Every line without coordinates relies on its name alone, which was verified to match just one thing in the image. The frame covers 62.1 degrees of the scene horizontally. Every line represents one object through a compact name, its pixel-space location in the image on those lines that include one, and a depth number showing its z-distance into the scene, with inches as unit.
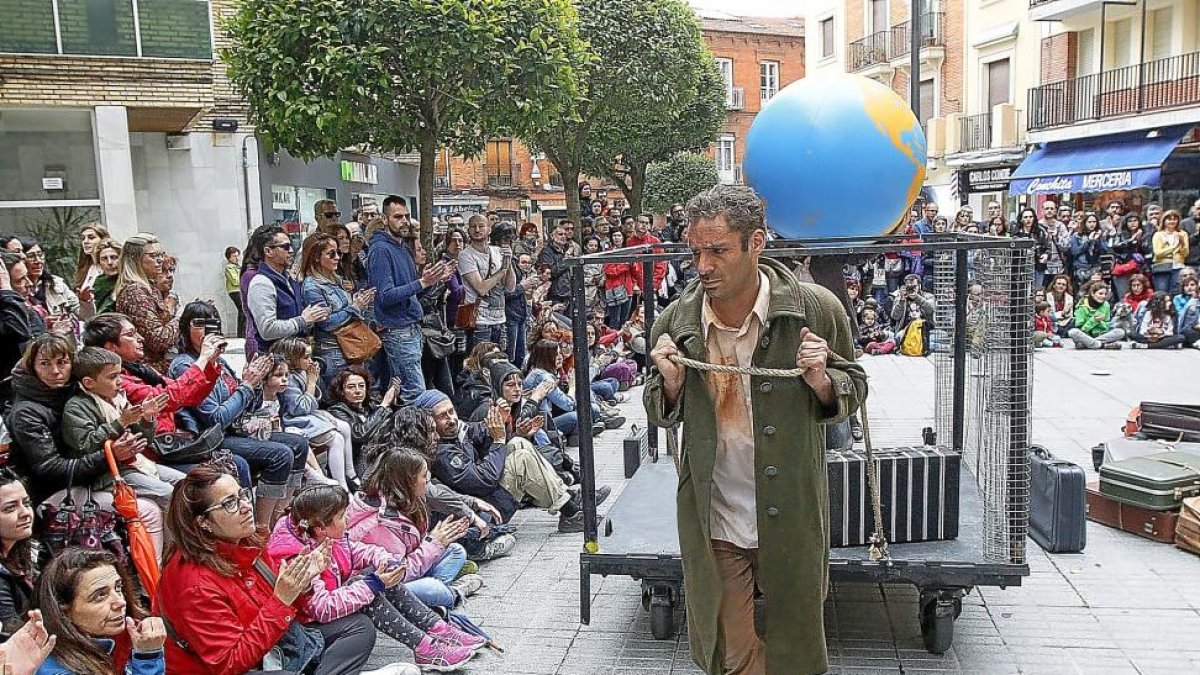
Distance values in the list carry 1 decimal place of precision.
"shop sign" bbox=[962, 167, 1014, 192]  1041.5
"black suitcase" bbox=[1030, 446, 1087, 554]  236.2
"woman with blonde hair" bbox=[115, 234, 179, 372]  230.5
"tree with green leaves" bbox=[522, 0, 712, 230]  679.7
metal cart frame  177.2
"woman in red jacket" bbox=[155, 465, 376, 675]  148.4
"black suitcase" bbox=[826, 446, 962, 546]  190.2
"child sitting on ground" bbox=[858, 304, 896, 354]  568.1
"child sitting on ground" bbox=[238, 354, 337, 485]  229.5
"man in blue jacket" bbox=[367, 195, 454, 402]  305.3
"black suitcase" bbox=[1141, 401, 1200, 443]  303.4
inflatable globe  205.8
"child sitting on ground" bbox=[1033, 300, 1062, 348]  576.8
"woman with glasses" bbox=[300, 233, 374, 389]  279.0
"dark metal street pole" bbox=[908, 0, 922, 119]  686.5
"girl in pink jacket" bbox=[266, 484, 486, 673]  173.6
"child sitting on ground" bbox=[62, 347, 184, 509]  177.6
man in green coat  132.6
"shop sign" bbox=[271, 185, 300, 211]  690.2
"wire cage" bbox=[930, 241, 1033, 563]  178.1
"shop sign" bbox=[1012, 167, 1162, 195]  805.9
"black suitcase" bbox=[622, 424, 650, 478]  262.4
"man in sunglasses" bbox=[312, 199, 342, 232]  308.2
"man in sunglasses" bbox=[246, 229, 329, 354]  261.6
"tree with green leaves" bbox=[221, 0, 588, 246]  323.6
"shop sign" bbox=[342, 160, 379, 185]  823.1
